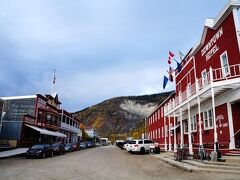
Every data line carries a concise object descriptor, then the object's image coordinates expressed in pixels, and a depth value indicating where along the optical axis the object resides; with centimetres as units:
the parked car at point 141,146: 3406
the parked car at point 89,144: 6674
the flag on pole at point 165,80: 3181
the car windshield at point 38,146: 2722
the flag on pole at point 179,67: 3023
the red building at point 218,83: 1770
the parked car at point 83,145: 5516
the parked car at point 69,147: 3974
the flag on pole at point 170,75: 3266
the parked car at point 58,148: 3154
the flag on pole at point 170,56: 3019
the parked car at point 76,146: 4578
